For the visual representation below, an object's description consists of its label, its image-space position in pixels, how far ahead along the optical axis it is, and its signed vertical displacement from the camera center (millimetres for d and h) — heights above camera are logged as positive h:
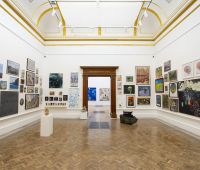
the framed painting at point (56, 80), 11164 +905
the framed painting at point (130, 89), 11180 +138
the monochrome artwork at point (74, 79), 11250 +949
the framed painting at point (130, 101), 11141 -776
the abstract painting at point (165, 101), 9133 -663
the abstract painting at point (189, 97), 6379 -275
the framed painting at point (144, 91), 11172 +18
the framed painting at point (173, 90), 8148 +70
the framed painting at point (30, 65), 8805 +1721
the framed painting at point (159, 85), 9859 +444
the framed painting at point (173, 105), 7949 -792
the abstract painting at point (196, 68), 6332 +1071
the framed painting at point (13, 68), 6838 +1212
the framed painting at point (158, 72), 10172 +1411
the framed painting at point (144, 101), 11148 -777
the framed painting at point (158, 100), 10312 -668
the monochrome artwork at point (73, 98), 11164 -533
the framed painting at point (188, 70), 6794 +1062
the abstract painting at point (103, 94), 21797 -423
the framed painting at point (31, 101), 8664 -619
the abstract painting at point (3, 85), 6255 +292
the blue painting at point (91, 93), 21719 -343
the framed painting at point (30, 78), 8648 +835
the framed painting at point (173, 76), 8214 +942
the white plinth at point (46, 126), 6223 -1540
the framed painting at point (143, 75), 11219 +1300
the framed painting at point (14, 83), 7002 +436
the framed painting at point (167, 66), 8939 +1673
